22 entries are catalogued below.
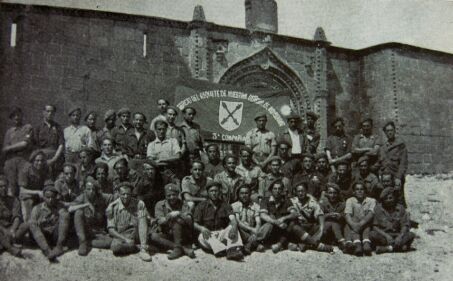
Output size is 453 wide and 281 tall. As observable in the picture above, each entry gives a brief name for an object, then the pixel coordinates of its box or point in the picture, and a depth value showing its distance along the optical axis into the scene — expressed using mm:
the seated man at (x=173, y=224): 6633
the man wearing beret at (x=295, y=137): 8413
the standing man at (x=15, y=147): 6891
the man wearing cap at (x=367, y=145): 8508
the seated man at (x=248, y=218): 7062
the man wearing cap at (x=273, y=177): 7721
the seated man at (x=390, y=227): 7590
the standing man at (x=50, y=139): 7358
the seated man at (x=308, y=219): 7332
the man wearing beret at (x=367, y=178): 7996
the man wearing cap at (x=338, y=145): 8602
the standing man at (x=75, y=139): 7539
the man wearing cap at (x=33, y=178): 6660
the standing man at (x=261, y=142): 8375
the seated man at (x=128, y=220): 6523
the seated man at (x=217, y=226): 6816
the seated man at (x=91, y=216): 6355
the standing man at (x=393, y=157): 8562
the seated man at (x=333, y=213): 7555
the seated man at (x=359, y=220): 7391
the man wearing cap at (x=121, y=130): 7621
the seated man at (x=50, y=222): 6158
